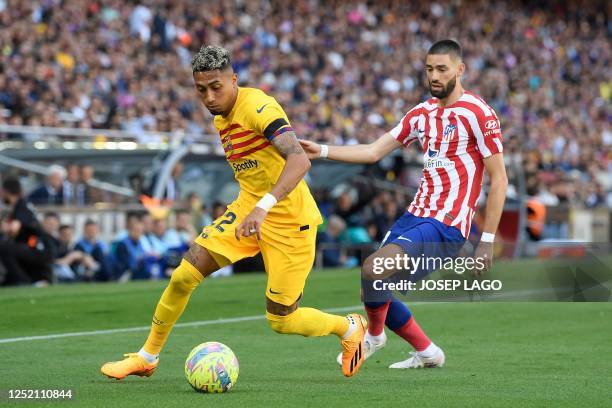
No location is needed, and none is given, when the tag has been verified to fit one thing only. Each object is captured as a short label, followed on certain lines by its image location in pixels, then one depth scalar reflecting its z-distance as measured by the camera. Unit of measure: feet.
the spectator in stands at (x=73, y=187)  63.00
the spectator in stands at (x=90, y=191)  63.98
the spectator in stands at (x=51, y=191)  62.23
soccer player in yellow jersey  25.49
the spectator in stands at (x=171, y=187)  67.42
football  24.56
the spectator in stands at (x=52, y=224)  59.93
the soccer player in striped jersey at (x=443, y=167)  27.04
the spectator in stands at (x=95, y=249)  61.46
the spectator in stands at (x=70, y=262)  60.59
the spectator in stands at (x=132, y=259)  62.75
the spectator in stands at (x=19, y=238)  57.72
